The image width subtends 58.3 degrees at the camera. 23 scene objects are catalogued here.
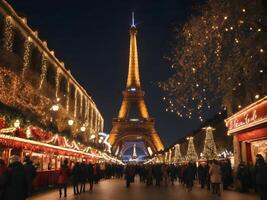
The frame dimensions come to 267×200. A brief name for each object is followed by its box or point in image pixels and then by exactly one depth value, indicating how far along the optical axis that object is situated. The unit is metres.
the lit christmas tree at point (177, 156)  36.41
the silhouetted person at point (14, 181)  5.49
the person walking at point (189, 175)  14.48
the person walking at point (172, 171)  21.38
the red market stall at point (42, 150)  11.75
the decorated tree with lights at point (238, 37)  9.22
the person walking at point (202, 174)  15.46
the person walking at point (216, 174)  12.20
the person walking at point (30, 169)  9.23
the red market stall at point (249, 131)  12.39
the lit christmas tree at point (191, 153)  28.54
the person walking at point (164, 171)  20.93
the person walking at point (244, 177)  13.41
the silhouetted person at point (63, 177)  12.00
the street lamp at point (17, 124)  11.77
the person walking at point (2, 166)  6.81
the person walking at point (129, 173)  17.68
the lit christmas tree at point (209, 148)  20.88
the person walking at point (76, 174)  12.76
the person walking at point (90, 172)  15.32
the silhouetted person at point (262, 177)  7.48
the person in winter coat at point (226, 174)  14.89
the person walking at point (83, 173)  13.45
